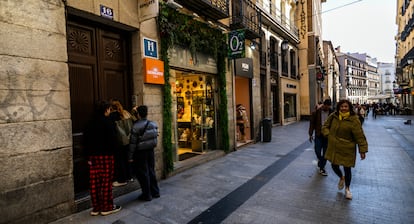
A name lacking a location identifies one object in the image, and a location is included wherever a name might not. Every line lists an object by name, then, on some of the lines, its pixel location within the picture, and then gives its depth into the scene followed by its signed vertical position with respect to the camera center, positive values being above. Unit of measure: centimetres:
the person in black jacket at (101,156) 398 -74
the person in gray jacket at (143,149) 447 -71
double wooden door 458 +81
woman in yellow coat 436 -65
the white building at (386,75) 9625 +1082
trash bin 1109 -109
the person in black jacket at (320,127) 607 -59
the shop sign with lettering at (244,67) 989 +169
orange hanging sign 556 +93
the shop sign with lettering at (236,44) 845 +222
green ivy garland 613 +194
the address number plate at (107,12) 479 +199
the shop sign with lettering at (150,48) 571 +148
